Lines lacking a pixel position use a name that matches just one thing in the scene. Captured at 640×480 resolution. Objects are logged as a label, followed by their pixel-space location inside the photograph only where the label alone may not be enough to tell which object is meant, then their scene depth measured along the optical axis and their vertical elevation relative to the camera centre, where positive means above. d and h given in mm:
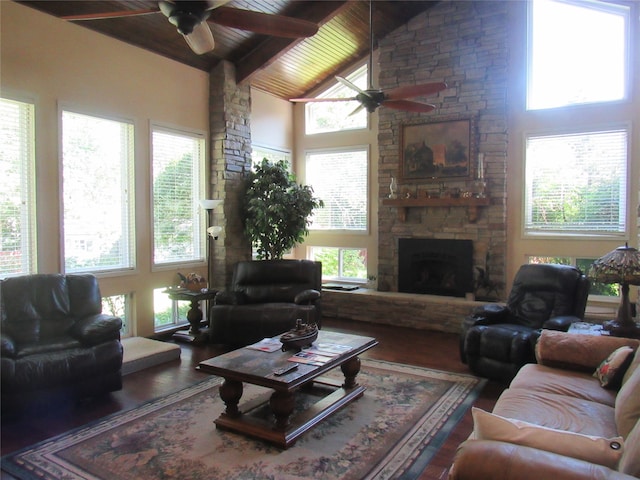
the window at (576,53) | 5598 +2221
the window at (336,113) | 7371 +1945
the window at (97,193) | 4754 +426
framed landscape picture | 6320 +1122
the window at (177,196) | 5664 +463
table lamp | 3451 -346
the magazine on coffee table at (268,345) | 3521 -888
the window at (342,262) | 7457 -500
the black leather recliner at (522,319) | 3984 -832
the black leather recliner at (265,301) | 5129 -822
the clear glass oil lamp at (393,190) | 6695 +593
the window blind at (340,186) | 7398 +738
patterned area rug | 2684 -1375
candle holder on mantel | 6094 +619
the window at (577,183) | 5613 +594
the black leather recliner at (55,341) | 3372 -883
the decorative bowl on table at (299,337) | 3500 -809
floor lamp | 5738 +28
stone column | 6203 +965
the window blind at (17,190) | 4203 +398
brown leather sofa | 1503 -784
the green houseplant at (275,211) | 6148 +308
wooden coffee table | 2967 -1125
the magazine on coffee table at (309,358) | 3215 -900
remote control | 2971 -904
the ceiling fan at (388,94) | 4129 +1244
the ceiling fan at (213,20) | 2619 +1319
